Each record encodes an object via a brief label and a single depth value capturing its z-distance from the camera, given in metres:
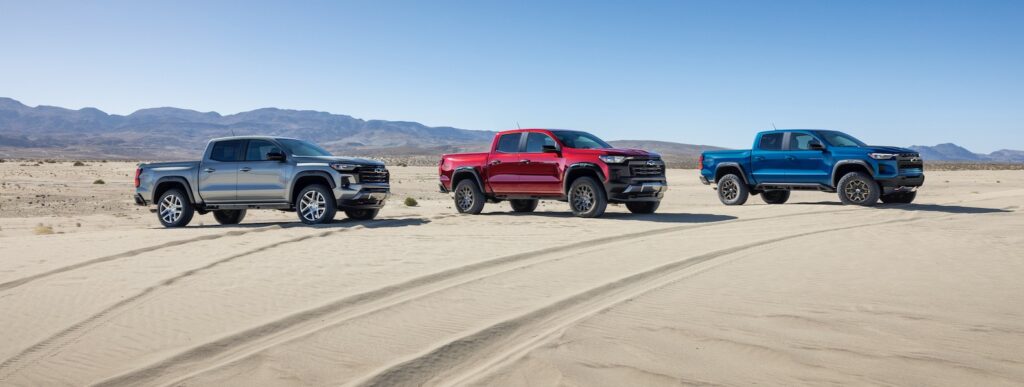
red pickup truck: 15.98
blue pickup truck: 18.48
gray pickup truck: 15.54
